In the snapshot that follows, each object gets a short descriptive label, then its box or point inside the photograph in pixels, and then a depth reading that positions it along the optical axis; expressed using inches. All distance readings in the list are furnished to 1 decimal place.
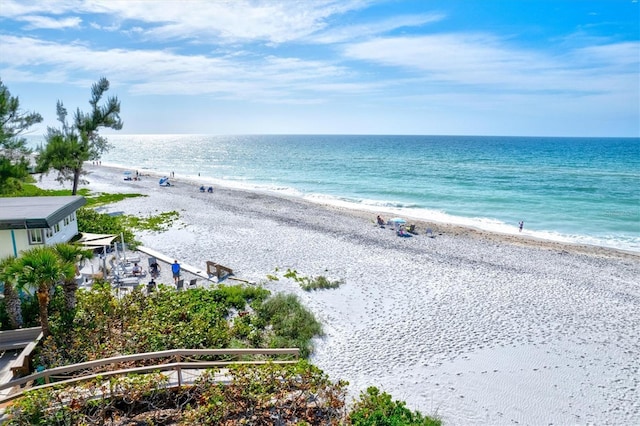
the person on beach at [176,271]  681.6
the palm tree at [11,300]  394.9
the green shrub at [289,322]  495.8
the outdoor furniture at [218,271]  702.5
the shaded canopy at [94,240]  635.9
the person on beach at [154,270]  689.6
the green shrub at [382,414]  331.3
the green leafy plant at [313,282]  697.0
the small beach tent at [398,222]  1176.2
